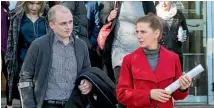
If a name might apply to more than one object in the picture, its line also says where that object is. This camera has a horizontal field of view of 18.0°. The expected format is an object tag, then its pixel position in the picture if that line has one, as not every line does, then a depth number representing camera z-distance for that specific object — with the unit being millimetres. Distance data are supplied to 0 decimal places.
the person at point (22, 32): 7575
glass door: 11779
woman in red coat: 5204
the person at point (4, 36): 8434
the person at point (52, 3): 9063
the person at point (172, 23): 8777
